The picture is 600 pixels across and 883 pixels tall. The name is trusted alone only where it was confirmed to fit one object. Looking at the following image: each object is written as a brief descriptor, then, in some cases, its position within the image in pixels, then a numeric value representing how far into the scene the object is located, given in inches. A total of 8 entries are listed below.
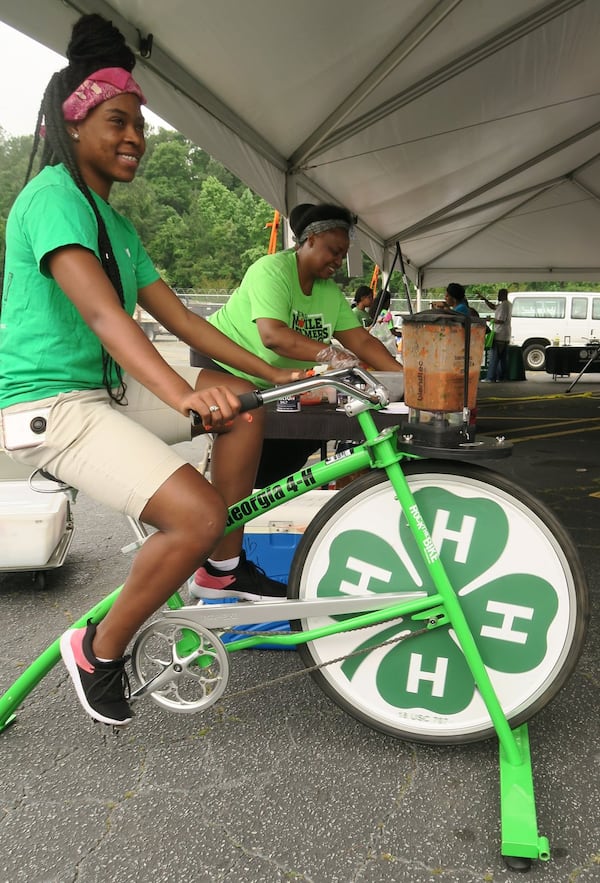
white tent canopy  159.8
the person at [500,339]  581.0
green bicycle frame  64.2
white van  753.0
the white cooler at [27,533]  122.0
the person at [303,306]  105.0
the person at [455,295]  412.5
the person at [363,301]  427.4
